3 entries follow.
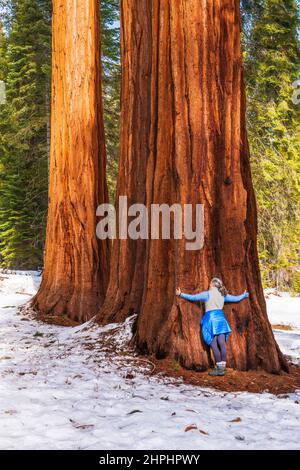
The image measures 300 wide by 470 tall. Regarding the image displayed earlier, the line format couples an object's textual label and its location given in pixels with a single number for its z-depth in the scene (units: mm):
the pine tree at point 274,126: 15812
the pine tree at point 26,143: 18797
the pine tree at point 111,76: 17750
